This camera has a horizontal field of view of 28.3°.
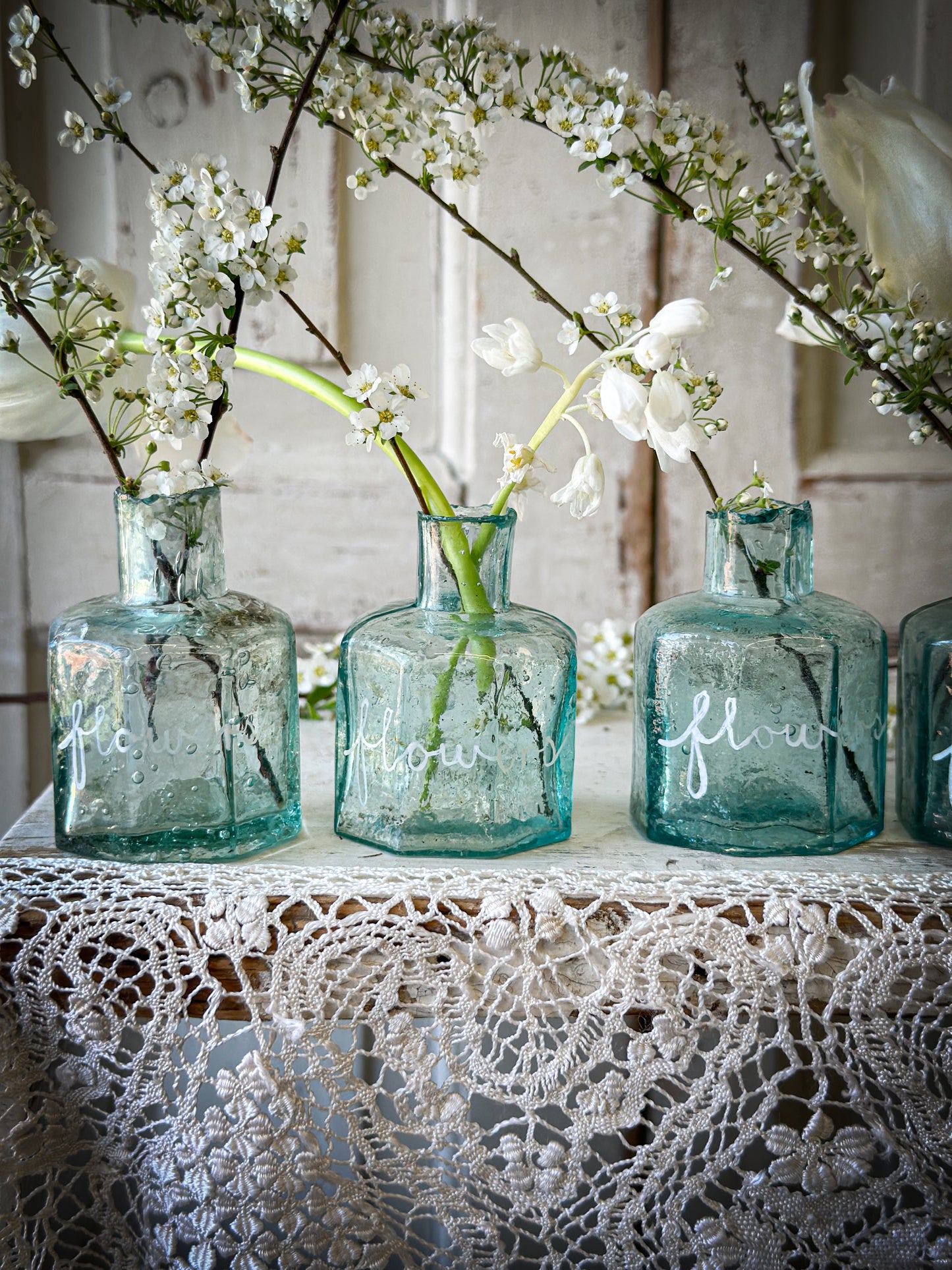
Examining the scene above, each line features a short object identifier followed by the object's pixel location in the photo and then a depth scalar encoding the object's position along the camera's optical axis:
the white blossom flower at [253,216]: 0.31
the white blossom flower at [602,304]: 0.32
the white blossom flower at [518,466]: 0.32
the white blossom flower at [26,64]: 0.32
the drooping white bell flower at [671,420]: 0.31
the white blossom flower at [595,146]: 0.32
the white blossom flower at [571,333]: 0.32
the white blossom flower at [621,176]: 0.33
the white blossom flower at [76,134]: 0.32
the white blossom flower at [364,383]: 0.31
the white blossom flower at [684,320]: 0.31
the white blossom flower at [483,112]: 0.33
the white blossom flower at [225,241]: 0.31
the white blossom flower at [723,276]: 0.33
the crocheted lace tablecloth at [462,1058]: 0.30
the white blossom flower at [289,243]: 0.32
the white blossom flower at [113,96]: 0.32
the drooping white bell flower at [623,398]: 0.31
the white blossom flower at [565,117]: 0.33
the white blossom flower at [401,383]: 0.32
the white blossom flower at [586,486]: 0.32
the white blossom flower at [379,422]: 0.32
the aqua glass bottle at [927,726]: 0.34
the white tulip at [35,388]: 0.34
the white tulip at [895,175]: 0.34
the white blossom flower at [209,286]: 0.31
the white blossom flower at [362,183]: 0.33
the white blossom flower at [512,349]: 0.32
